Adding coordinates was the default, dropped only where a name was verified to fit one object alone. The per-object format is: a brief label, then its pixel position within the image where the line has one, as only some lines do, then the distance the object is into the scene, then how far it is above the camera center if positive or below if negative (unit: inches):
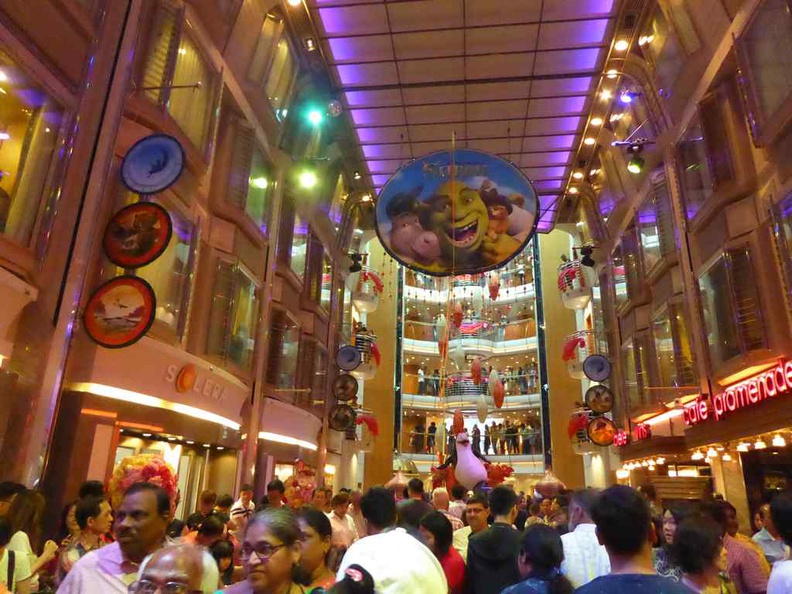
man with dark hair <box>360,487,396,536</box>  103.1 -5.1
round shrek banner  335.0 +156.5
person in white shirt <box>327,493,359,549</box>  195.5 -12.2
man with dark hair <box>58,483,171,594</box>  77.9 -10.0
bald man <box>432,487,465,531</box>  233.9 -7.2
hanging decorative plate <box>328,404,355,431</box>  669.3 +71.7
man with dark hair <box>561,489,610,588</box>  118.8 -14.2
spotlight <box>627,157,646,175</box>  463.5 +256.4
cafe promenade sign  291.9 +54.1
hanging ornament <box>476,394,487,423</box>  570.3 +73.2
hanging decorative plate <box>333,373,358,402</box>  671.8 +106.3
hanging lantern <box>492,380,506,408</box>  618.2 +94.2
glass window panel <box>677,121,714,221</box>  405.7 +228.5
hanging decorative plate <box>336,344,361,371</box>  680.4 +142.0
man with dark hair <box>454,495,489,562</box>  156.0 -8.0
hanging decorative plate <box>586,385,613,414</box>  649.0 +96.4
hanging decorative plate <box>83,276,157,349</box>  241.9 +68.4
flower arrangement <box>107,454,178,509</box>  142.2 +0.4
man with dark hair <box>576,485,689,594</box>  71.7 -5.3
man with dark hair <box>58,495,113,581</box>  128.3 -10.2
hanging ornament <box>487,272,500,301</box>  817.5 +280.5
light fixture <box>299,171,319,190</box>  460.1 +237.5
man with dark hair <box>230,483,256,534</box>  217.3 -12.3
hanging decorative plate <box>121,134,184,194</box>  258.7 +138.9
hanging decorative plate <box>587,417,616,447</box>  648.4 +61.1
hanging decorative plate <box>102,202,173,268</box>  257.0 +106.6
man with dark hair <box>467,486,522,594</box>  122.6 -15.9
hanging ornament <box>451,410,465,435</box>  502.9 +50.8
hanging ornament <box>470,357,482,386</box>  657.0 +127.0
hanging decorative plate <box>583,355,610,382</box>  637.9 +129.7
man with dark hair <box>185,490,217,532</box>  226.5 -10.0
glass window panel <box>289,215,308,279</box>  551.5 +223.2
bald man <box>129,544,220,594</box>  57.0 -9.1
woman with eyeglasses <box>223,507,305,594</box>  67.9 -9.0
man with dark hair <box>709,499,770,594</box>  136.1 -17.7
